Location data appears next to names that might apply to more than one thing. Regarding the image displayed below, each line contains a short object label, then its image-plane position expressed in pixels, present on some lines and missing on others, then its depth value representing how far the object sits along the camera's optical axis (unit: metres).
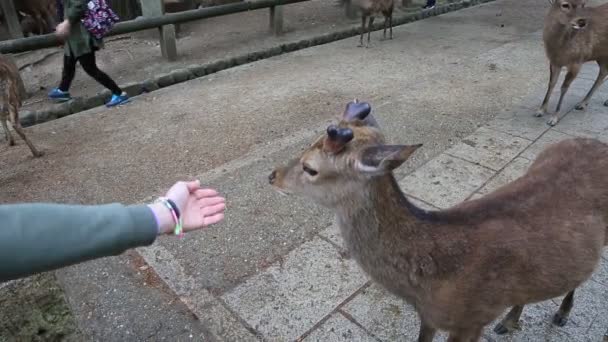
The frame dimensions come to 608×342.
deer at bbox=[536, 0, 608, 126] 5.05
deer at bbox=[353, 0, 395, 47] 8.59
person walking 5.38
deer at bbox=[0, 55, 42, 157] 4.50
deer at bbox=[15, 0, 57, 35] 8.40
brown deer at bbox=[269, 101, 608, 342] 1.91
